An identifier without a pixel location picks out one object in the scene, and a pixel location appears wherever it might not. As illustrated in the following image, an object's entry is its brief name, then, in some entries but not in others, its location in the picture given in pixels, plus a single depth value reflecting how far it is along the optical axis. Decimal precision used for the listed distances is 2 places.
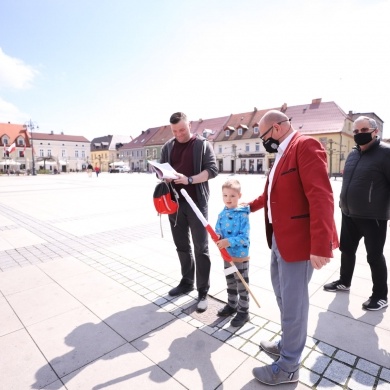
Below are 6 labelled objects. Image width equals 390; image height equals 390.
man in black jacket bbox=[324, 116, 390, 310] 2.99
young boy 2.68
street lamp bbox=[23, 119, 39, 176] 41.98
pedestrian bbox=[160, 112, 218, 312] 3.15
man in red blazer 1.79
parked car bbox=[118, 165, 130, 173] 60.00
